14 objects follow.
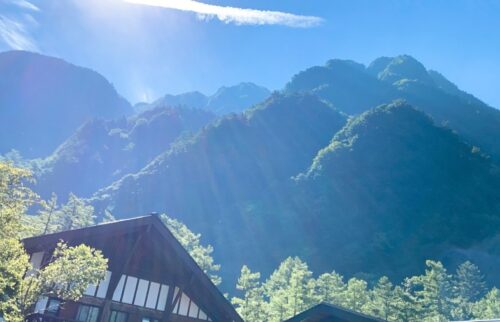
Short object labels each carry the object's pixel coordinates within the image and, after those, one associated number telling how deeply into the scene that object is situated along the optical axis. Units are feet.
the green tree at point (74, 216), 182.39
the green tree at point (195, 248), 152.15
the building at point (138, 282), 46.50
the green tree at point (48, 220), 153.52
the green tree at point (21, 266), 33.60
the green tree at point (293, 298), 128.47
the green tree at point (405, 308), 136.36
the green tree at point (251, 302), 133.59
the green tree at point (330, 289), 144.15
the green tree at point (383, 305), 141.08
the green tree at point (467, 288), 166.50
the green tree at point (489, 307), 147.57
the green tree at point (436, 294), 146.20
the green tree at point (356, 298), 143.64
